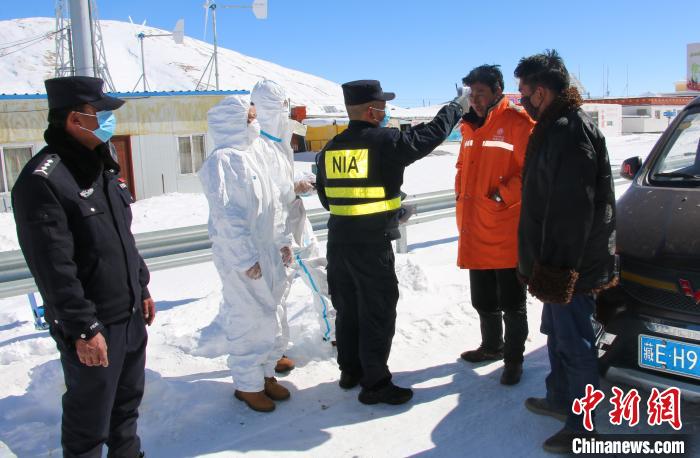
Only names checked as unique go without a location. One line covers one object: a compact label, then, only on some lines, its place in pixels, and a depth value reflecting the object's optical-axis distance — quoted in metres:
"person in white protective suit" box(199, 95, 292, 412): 3.79
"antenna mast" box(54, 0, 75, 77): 24.33
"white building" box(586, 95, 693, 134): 48.81
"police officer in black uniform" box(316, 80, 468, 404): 3.86
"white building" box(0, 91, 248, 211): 16.27
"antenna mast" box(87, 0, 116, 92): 24.09
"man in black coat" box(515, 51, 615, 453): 2.99
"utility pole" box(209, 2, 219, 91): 24.15
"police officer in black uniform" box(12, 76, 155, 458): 2.58
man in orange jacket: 4.13
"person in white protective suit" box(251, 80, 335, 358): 4.36
